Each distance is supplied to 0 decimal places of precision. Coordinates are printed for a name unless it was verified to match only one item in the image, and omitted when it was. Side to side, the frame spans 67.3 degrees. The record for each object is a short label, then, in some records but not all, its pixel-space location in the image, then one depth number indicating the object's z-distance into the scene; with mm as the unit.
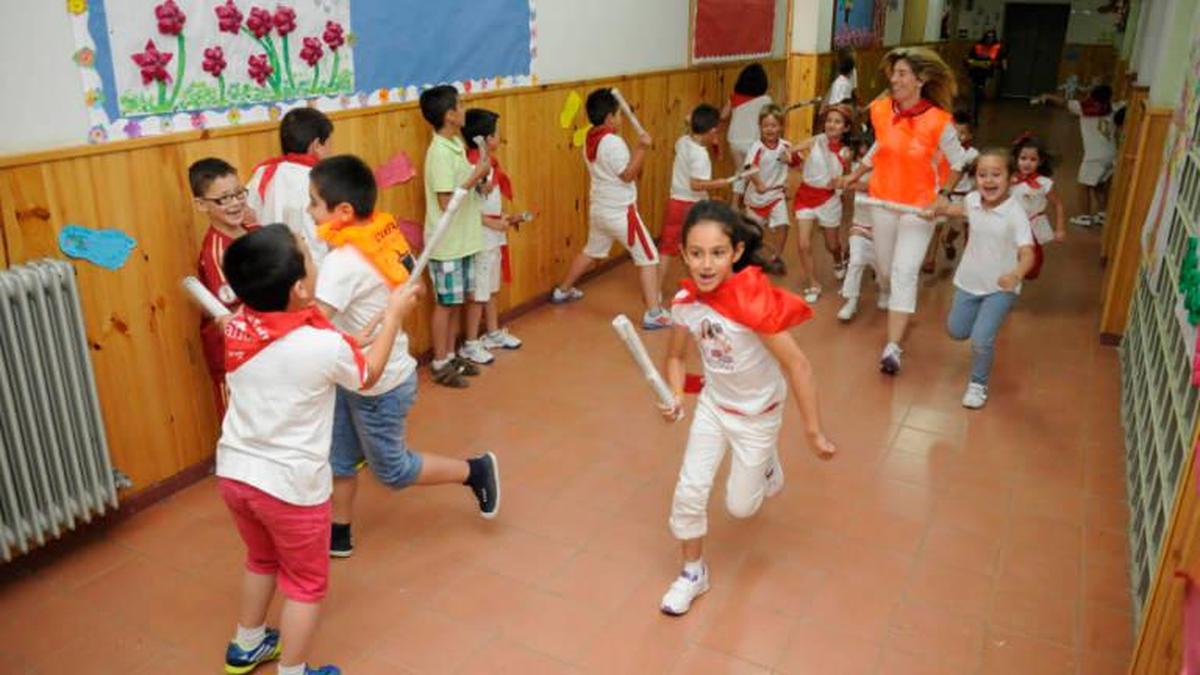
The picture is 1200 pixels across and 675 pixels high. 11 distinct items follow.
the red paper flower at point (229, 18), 3168
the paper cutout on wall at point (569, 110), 5215
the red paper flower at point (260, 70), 3335
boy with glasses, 2943
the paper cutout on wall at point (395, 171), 4004
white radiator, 2586
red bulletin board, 6758
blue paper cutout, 2795
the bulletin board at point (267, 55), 2859
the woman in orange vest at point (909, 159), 4207
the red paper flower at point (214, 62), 3154
